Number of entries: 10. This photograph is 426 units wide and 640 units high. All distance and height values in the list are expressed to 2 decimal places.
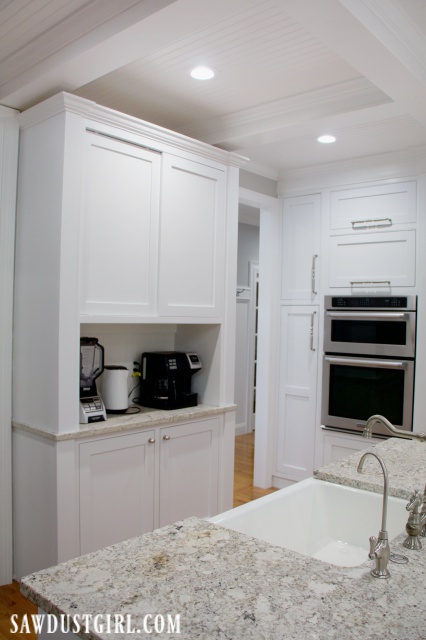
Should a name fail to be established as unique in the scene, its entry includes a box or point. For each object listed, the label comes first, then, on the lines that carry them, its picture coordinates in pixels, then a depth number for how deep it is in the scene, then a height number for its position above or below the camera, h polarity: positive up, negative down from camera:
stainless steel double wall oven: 3.52 -0.35
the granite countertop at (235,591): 0.96 -0.57
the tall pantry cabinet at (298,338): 4.03 -0.23
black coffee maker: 3.03 -0.43
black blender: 2.62 -0.41
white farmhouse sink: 1.67 -0.69
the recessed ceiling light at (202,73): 2.45 +1.10
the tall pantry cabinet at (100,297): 2.40 +0.04
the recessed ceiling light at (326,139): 3.33 +1.08
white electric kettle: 2.85 -0.46
